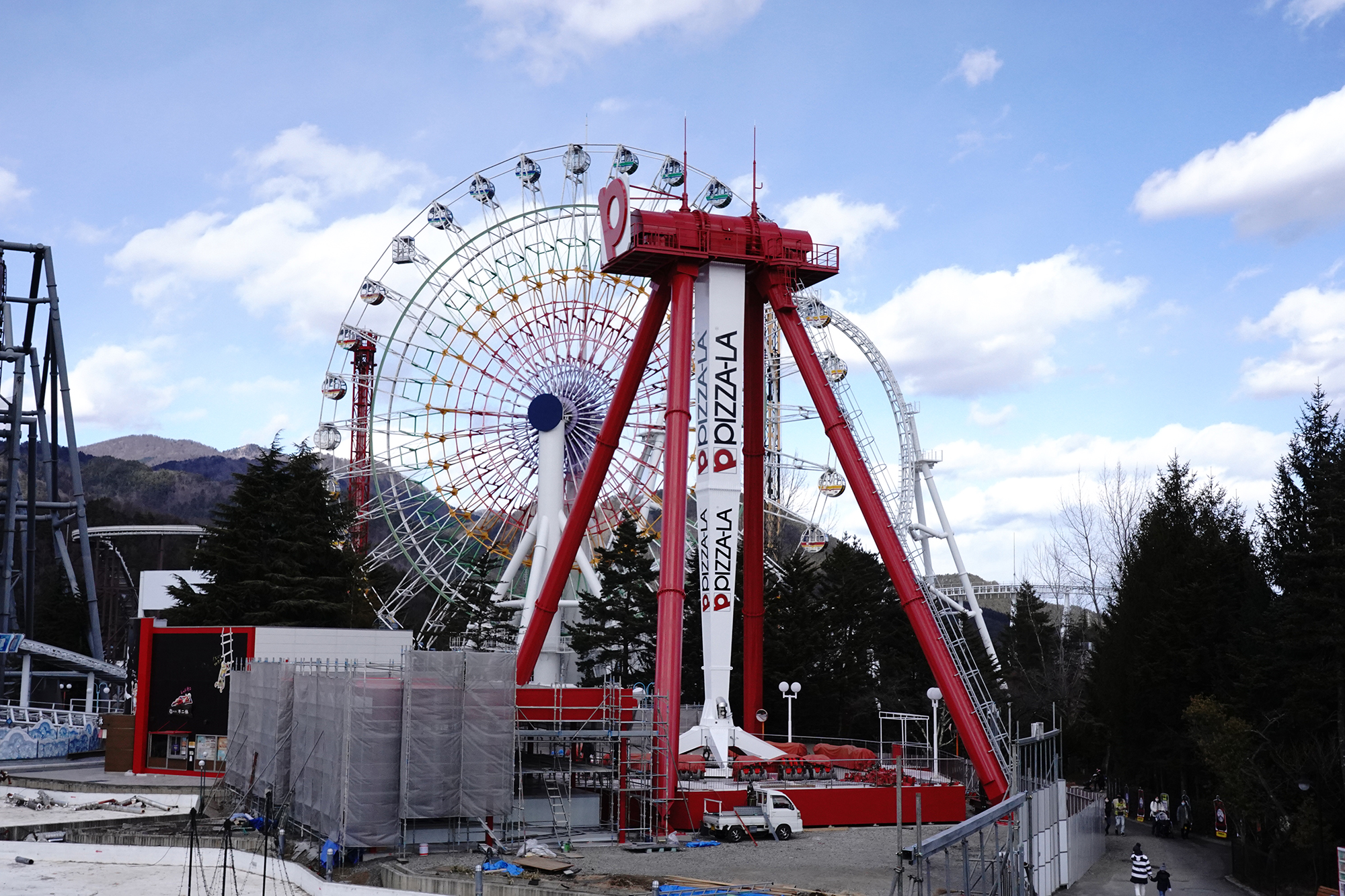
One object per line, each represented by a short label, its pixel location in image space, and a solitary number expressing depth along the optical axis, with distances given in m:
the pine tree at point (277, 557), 50.94
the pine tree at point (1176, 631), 41.22
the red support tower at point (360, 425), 64.31
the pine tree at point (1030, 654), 63.56
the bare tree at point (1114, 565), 65.62
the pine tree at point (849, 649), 54.84
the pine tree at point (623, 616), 52.34
